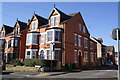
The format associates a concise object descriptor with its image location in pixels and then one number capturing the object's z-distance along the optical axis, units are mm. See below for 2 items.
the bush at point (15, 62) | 16021
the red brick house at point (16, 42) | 21015
